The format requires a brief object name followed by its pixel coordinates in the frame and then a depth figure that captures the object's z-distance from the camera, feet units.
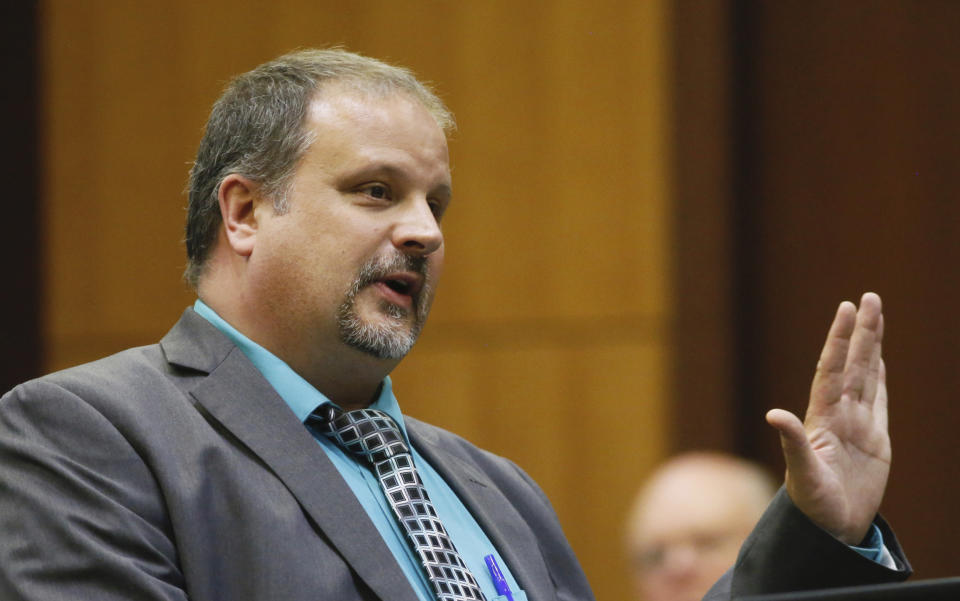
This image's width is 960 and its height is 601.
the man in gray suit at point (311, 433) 14.81
